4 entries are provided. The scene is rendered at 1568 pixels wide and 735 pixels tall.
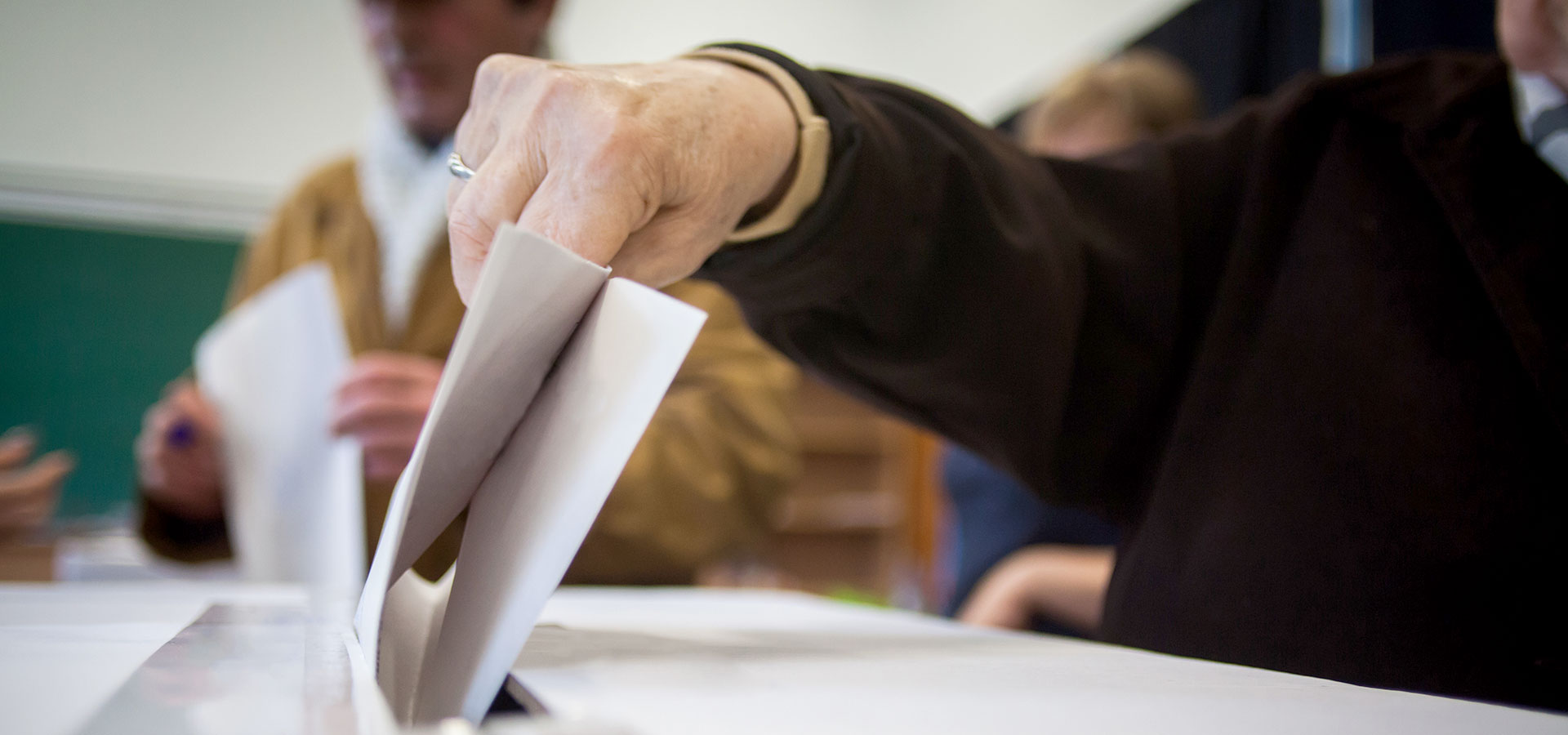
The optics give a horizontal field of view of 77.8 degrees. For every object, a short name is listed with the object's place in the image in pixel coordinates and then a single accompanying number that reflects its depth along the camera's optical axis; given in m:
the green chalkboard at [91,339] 2.64
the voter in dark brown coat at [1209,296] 0.37
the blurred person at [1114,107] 1.34
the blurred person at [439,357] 0.91
